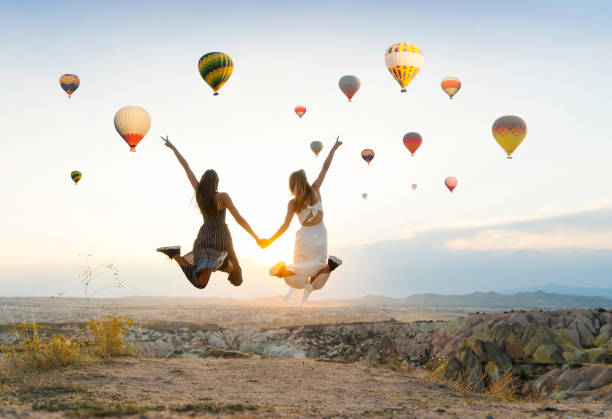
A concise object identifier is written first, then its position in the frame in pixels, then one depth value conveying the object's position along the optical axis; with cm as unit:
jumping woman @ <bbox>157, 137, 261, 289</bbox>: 907
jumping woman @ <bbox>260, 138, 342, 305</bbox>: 957
